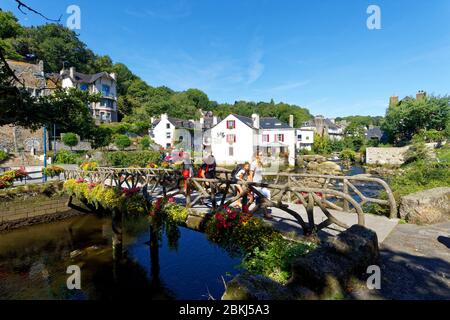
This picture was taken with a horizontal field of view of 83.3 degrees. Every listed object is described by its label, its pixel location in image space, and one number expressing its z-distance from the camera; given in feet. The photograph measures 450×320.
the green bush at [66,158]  89.20
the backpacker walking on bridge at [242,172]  29.63
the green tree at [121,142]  122.62
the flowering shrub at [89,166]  49.86
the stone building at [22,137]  101.91
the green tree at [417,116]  116.67
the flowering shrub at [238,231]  18.49
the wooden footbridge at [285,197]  17.99
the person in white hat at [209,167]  31.07
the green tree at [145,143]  139.11
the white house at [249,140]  135.85
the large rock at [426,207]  20.17
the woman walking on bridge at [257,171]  26.55
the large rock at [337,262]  10.50
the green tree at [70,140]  105.19
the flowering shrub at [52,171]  55.77
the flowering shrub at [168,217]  25.05
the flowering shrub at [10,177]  48.52
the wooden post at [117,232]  33.24
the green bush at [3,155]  89.92
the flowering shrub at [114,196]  30.17
